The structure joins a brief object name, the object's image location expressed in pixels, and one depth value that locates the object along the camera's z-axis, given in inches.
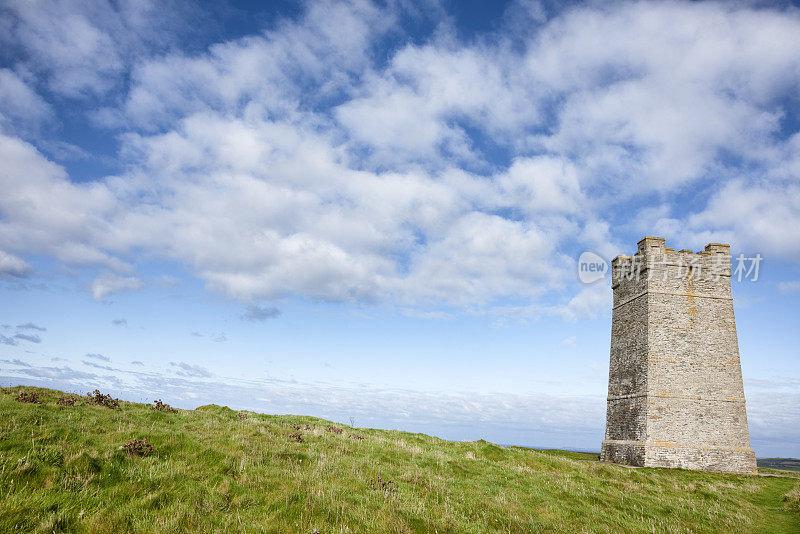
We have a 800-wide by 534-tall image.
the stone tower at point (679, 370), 1094.4
